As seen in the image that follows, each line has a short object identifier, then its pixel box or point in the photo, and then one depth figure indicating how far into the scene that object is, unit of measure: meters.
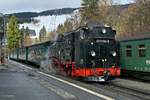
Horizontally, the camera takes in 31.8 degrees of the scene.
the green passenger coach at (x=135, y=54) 15.73
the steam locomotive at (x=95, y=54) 14.78
